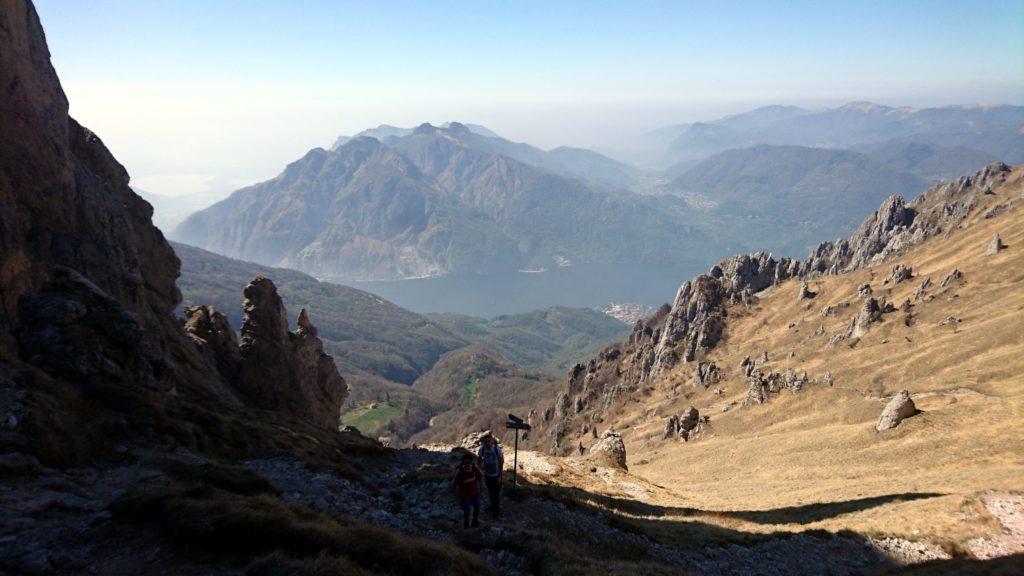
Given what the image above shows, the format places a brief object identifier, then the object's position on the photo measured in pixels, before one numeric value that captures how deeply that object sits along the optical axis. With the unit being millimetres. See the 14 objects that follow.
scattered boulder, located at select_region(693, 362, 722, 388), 114019
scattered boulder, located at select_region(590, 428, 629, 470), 55812
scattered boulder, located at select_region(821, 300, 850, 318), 116150
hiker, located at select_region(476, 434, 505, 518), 21797
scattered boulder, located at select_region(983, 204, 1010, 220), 135988
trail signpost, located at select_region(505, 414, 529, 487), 25172
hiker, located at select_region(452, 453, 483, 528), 19828
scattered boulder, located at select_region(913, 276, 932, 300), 100438
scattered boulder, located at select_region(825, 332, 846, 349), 96894
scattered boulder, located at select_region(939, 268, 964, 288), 99438
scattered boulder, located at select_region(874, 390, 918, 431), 49500
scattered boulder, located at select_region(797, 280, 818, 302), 136000
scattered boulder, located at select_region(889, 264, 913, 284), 118938
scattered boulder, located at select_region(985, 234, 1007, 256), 105938
